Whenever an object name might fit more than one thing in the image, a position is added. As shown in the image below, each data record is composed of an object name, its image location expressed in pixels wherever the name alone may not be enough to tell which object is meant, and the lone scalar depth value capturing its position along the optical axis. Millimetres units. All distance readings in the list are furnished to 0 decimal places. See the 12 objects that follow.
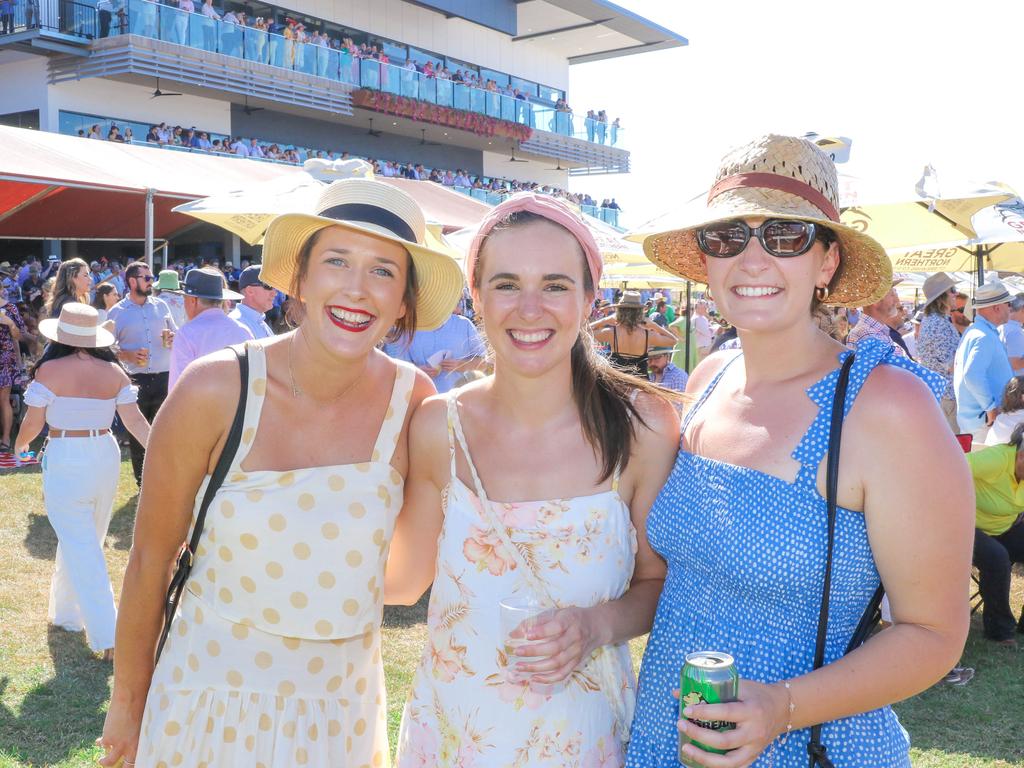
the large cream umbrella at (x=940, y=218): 7012
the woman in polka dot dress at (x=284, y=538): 2238
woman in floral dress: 2125
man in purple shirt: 7477
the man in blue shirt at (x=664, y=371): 9344
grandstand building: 25422
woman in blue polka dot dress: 1709
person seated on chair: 6008
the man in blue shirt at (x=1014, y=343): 9312
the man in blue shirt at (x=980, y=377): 7711
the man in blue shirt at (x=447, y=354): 7301
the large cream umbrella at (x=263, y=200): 7754
